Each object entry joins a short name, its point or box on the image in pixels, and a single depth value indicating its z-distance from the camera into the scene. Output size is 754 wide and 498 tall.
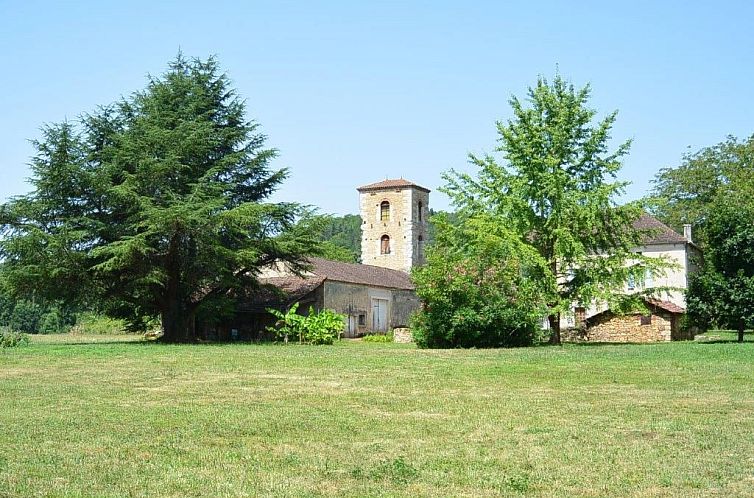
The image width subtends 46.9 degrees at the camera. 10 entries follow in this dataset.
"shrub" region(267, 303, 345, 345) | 40.16
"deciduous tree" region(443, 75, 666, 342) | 35.25
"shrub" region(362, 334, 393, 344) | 46.84
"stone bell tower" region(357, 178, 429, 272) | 66.62
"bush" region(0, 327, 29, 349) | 34.94
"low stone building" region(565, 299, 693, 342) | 41.91
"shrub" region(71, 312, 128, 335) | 62.97
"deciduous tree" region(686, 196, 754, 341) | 35.91
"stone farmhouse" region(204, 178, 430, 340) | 48.97
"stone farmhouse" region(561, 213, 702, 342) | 41.88
